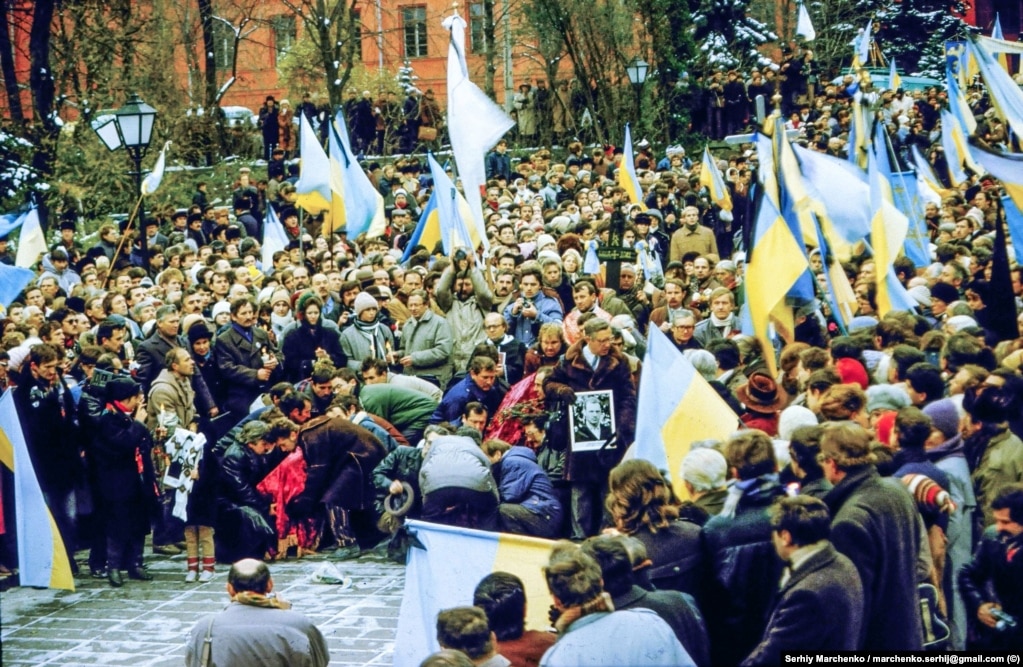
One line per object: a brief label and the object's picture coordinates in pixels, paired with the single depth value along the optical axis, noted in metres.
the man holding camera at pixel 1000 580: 6.47
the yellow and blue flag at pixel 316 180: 17.66
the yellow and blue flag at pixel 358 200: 18.11
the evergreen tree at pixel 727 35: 32.56
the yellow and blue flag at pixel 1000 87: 15.59
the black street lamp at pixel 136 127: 17.27
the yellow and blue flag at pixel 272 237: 18.53
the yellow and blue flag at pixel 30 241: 16.52
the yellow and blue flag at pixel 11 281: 12.41
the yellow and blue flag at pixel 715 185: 20.47
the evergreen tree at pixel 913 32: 38.75
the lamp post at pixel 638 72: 28.14
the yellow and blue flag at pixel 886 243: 12.27
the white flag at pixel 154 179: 18.42
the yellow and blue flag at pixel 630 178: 19.53
